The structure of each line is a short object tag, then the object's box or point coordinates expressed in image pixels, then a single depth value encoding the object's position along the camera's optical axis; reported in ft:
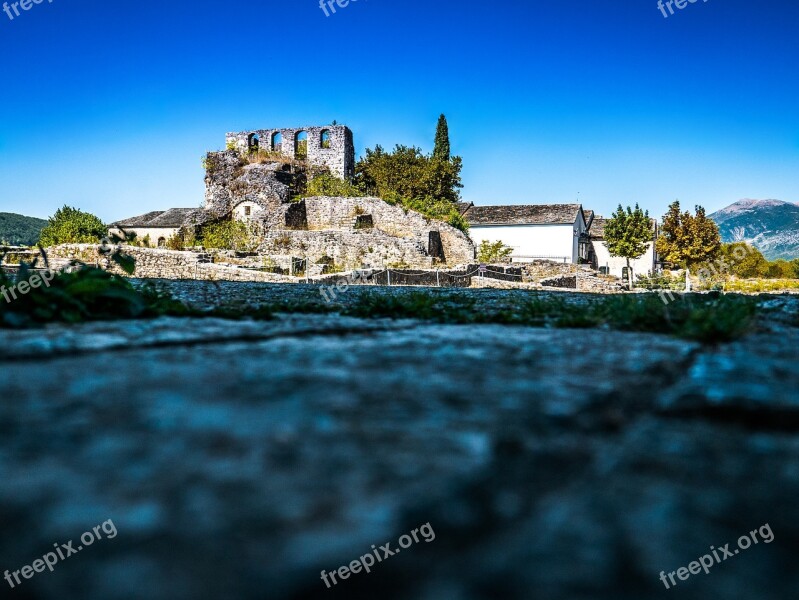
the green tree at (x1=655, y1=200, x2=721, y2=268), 131.34
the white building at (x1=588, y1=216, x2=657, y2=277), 138.62
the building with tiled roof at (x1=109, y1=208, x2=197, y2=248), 132.60
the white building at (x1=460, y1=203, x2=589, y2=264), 123.34
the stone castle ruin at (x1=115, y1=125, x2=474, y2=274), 84.74
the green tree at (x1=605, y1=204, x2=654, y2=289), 120.26
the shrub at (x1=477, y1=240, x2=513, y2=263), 103.17
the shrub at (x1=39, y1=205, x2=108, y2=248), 101.73
